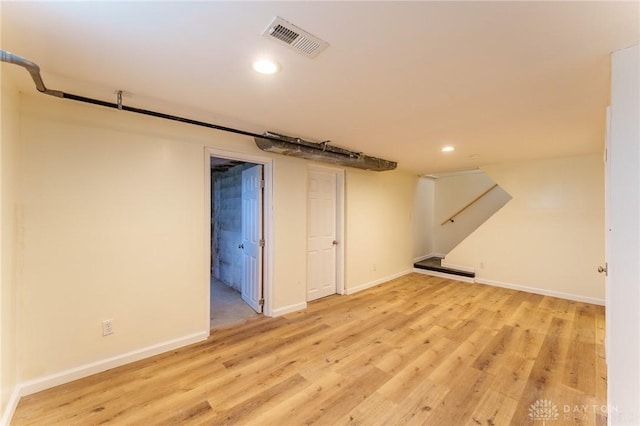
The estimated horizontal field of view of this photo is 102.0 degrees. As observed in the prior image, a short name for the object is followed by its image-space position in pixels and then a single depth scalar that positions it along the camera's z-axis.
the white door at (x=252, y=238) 3.55
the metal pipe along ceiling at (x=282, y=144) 1.55
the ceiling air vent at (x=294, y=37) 1.31
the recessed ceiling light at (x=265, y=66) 1.63
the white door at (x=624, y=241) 1.39
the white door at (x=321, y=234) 4.13
